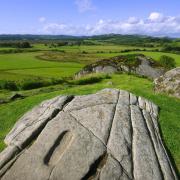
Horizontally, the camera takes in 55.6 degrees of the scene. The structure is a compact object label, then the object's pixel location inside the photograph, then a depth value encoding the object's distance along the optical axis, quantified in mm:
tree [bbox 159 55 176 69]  49873
